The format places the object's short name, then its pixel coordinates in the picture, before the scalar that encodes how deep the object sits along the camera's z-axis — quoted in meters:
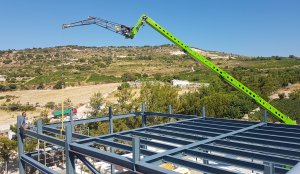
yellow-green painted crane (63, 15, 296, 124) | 13.11
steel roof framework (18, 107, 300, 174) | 5.15
